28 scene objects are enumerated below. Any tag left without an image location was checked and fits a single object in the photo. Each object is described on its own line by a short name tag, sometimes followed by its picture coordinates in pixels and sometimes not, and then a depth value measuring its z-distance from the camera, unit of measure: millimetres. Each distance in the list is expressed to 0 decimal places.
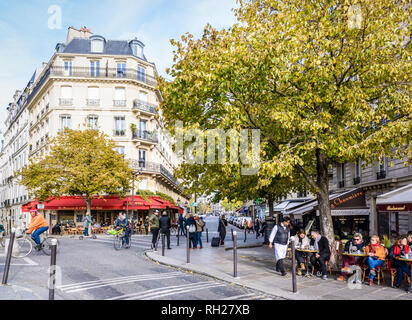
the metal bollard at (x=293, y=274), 7527
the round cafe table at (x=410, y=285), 7984
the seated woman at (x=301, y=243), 10172
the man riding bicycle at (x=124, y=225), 15938
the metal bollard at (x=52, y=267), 6180
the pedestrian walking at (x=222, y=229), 18719
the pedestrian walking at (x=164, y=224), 15356
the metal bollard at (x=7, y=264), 7625
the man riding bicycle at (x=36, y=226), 12320
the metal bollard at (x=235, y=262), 9344
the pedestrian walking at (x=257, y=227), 28298
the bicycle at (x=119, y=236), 15523
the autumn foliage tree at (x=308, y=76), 9789
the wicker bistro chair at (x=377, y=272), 8908
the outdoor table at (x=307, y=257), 9814
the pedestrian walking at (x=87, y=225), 23684
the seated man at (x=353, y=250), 9430
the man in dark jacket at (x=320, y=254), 9609
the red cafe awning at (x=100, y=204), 33000
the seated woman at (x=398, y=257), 8430
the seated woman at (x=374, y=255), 8797
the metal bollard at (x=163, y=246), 13488
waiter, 9922
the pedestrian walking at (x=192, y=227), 16188
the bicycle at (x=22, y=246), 11938
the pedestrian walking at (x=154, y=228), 15469
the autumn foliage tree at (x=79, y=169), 28547
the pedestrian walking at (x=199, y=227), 17156
